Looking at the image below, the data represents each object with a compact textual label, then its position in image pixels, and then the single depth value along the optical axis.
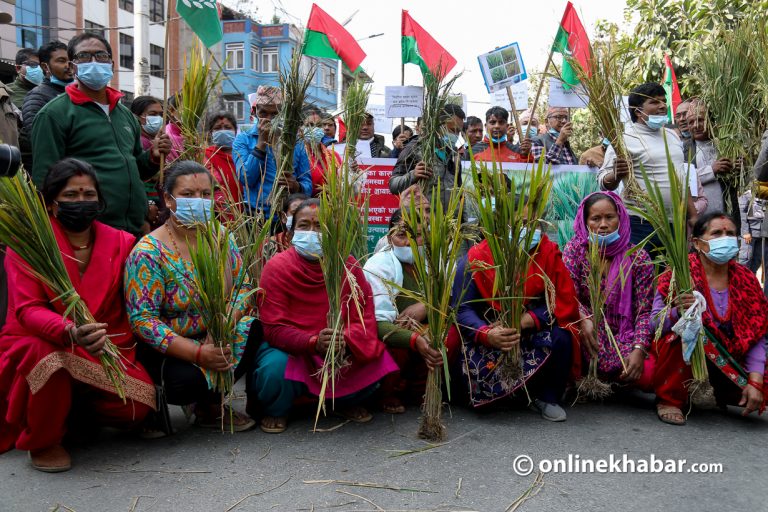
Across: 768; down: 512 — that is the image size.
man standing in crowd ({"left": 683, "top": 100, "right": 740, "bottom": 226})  5.07
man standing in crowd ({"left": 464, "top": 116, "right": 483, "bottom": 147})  6.64
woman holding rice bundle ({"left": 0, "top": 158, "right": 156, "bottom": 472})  2.89
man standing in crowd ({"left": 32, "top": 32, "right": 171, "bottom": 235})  3.70
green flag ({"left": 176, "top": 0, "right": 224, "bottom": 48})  5.01
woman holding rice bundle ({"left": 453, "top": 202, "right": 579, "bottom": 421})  3.60
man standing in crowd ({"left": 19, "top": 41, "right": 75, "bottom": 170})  4.36
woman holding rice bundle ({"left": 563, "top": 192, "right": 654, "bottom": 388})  3.81
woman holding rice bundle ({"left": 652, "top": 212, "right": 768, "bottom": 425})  3.62
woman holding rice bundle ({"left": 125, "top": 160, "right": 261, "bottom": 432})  3.20
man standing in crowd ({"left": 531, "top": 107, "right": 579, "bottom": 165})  6.07
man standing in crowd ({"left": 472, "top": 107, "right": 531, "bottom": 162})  5.69
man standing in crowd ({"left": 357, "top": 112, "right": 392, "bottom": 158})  7.16
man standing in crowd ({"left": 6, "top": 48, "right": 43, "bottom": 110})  5.19
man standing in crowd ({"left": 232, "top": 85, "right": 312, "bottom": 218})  4.66
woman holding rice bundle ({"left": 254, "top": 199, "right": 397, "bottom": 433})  3.41
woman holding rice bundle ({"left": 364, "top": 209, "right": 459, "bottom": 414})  3.59
